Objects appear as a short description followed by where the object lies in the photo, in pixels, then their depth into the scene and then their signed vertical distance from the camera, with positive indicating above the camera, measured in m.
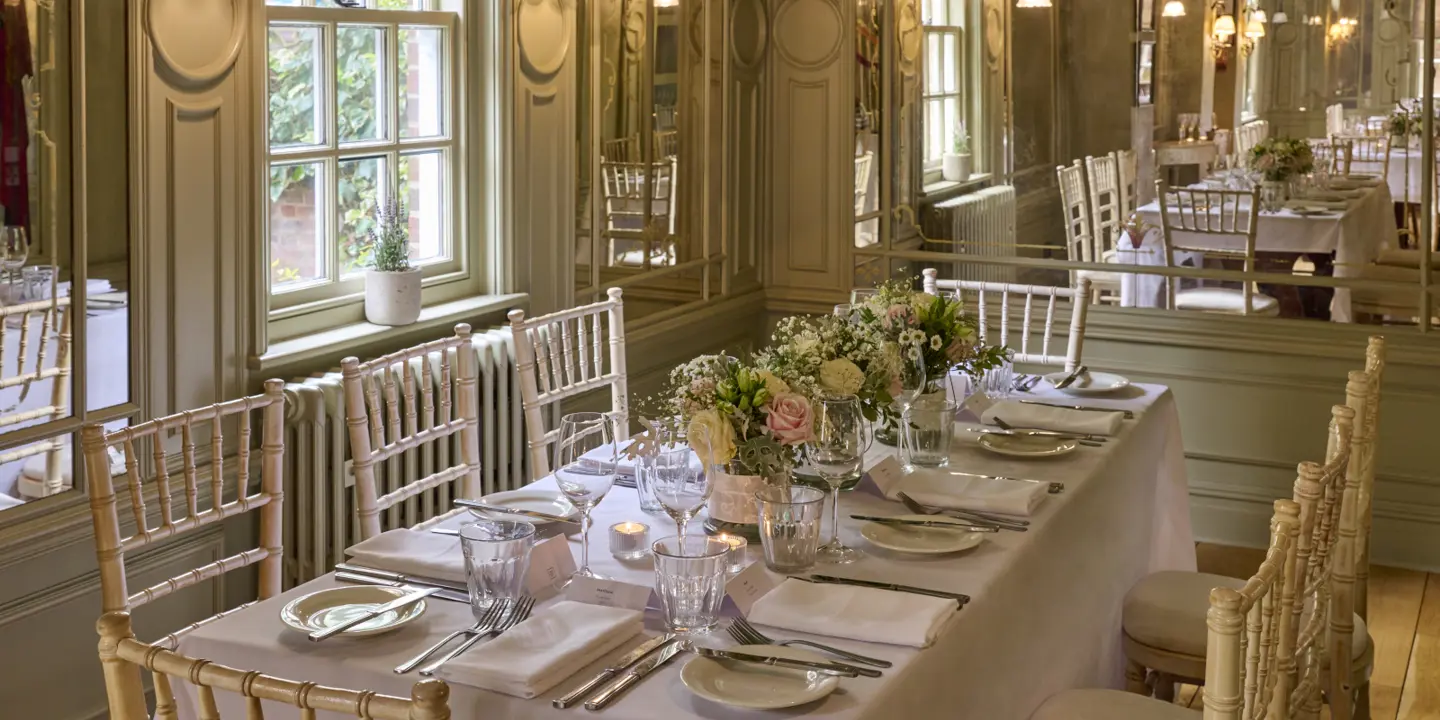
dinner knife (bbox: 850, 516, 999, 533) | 2.44 -0.46
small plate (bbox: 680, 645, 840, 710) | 1.75 -0.52
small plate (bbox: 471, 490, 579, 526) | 2.55 -0.44
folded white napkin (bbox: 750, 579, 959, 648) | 1.97 -0.50
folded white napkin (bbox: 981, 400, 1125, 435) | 3.17 -0.38
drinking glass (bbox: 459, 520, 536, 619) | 1.96 -0.41
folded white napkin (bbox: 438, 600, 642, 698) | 1.79 -0.50
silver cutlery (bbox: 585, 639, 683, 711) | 1.76 -0.52
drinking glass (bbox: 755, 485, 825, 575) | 2.21 -0.42
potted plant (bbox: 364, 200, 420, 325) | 3.71 -0.08
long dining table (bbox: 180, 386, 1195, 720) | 1.83 -0.53
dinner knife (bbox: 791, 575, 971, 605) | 2.13 -0.50
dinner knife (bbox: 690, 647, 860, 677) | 1.84 -0.51
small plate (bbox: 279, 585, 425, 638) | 1.97 -0.49
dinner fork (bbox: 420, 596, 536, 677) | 1.94 -0.49
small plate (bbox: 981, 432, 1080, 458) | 2.96 -0.41
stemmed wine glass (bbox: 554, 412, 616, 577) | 2.26 -0.34
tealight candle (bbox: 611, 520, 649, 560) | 2.32 -0.46
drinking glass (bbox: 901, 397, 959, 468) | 2.86 -0.36
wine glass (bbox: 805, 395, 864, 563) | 2.40 -0.32
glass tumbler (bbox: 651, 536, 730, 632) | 1.87 -0.42
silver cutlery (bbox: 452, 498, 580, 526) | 2.45 -0.44
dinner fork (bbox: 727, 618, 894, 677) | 1.90 -0.51
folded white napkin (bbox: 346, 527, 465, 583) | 2.22 -0.46
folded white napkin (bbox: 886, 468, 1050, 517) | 2.57 -0.44
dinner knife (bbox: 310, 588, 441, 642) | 1.94 -0.49
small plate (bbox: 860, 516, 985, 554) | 2.35 -0.47
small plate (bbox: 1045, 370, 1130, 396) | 3.51 -0.34
